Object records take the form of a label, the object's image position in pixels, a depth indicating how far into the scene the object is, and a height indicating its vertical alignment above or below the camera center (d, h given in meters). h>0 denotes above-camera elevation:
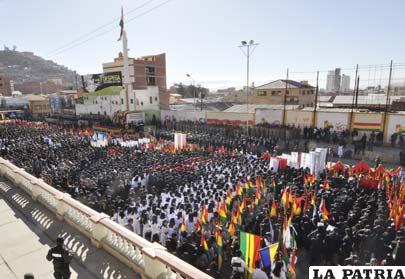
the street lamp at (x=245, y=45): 22.74 +3.61
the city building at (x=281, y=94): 42.69 -0.39
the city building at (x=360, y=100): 34.09 -1.15
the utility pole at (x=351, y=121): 19.77 -2.02
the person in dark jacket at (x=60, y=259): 4.43 -2.51
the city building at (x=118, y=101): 36.53 -1.20
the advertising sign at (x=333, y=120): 20.24 -2.02
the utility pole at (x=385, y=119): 18.61 -1.75
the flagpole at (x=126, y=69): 34.88 +2.63
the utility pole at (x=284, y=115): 23.09 -1.88
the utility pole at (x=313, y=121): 21.46 -2.18
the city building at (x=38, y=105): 51.75 -2.36
